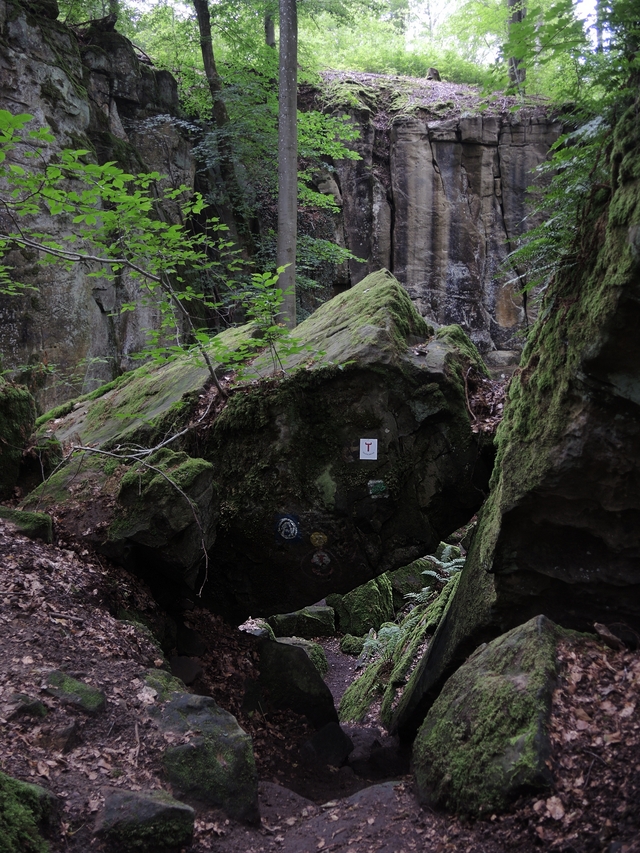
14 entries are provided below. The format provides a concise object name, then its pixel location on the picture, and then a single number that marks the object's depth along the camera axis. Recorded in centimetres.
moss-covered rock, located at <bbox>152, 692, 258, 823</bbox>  404
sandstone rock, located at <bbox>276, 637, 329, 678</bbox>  908
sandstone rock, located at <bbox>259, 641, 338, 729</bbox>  700
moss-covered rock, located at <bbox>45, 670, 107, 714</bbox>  408
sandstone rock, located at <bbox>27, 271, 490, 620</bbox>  662
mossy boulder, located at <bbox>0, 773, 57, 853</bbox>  286
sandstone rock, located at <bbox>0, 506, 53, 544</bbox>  576
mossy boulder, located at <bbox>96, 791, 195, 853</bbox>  328
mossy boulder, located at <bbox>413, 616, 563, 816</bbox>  349
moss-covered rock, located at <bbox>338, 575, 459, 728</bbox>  809
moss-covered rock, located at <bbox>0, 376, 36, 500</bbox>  676
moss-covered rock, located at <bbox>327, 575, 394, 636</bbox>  1350
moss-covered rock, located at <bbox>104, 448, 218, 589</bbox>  598
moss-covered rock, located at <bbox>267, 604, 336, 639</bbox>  1323
